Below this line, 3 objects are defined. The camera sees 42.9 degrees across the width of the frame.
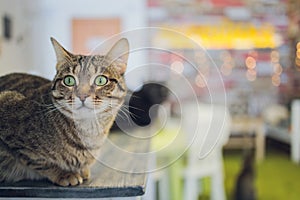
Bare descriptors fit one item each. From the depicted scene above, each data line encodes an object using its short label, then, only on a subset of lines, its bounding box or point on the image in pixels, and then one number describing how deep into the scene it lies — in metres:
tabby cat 0.40
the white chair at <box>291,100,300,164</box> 2.59
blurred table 2.65
